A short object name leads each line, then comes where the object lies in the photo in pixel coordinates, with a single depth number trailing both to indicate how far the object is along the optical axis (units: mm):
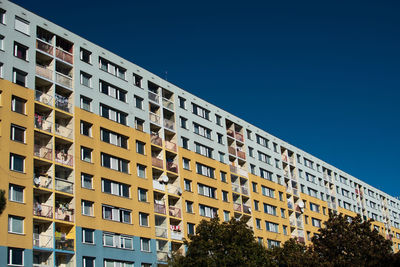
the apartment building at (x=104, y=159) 47281
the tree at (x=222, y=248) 48625
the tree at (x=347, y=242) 51250
